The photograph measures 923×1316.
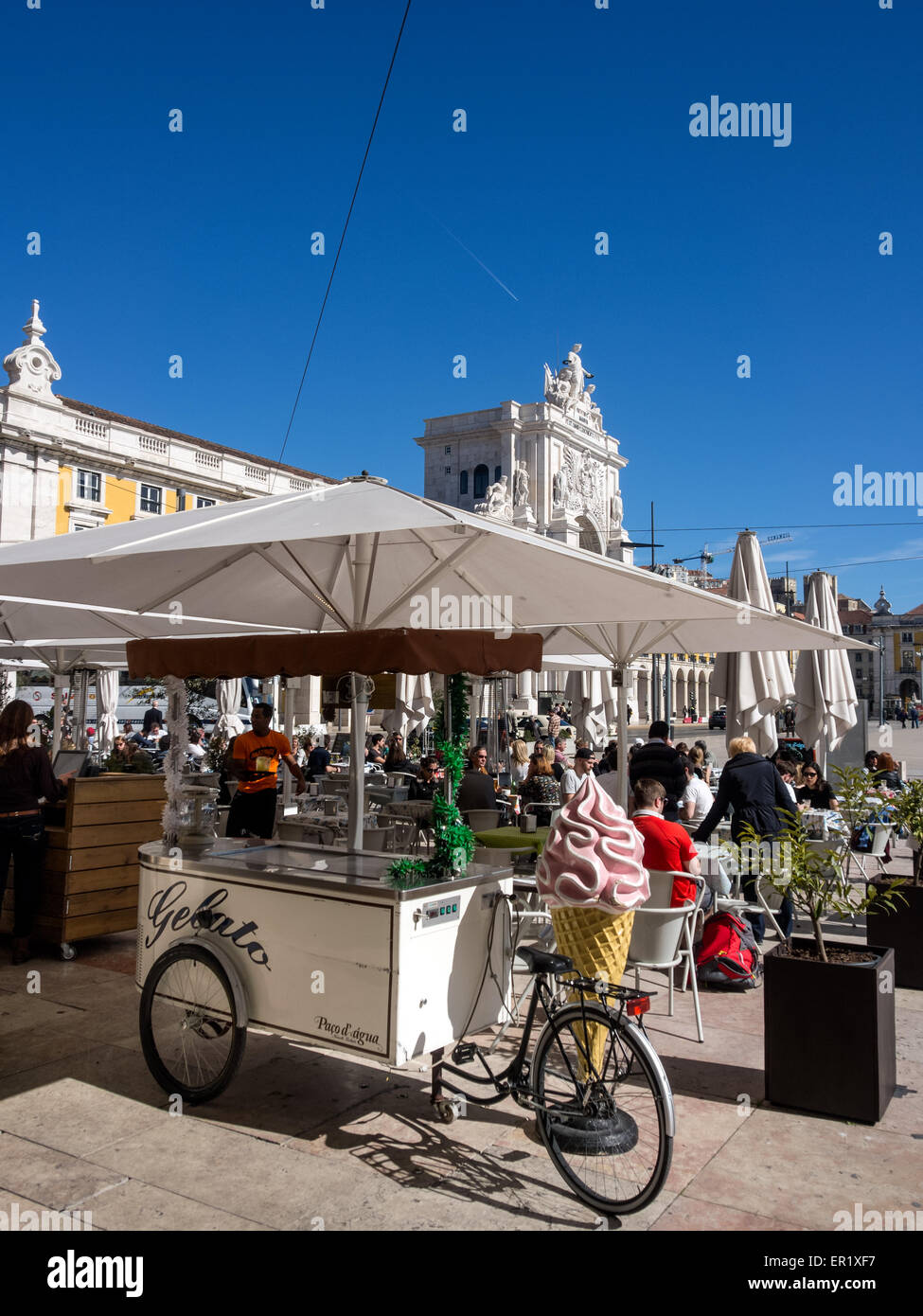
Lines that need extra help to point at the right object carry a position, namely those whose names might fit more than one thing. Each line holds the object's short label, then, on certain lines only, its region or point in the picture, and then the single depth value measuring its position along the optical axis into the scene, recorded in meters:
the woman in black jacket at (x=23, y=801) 6.23
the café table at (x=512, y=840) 7.25
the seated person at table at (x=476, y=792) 8.92
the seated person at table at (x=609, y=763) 12.93
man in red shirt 5.36
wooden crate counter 6.80
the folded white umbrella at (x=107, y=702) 28.27
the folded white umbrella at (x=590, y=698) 15.23
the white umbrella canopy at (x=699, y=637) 7.06
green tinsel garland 3.93
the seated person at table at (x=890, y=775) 10.61
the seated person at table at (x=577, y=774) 10.59
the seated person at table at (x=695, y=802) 8.60
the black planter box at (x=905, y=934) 6.27
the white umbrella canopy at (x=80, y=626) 8.58
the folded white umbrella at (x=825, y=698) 11.75
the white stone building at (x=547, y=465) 79.19
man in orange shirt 8.39
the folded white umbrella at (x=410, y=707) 15.18
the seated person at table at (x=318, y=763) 18.31
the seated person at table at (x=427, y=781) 11.29
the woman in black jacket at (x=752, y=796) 6.57
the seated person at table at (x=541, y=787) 9.85
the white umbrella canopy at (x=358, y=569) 3.98
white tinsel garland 4.73
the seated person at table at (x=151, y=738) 23.52
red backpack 6.41
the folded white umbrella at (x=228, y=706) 21.52
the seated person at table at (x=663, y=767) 8.56
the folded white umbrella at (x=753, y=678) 9.62
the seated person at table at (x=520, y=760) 13.90
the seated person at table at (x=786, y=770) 9.79
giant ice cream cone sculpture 3.86
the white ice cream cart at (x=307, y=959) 3.72
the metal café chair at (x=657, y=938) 5.09
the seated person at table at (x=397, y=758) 16.48
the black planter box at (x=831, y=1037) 4.07
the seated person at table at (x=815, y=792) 10.50
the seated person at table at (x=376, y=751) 19.66
